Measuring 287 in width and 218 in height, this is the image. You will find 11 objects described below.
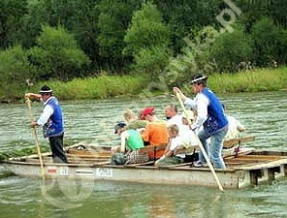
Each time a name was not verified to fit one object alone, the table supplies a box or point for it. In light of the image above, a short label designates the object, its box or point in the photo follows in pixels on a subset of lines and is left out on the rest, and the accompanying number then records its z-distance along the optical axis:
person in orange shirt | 14.11
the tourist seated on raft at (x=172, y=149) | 13.34
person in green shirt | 13.91
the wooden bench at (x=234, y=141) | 14.05
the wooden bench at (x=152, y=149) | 13.79
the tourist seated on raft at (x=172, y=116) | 13.84
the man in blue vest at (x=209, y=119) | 12.37
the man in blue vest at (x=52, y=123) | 14.60
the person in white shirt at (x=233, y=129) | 14.36
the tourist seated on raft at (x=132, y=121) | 14.44
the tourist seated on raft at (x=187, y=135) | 13.38
